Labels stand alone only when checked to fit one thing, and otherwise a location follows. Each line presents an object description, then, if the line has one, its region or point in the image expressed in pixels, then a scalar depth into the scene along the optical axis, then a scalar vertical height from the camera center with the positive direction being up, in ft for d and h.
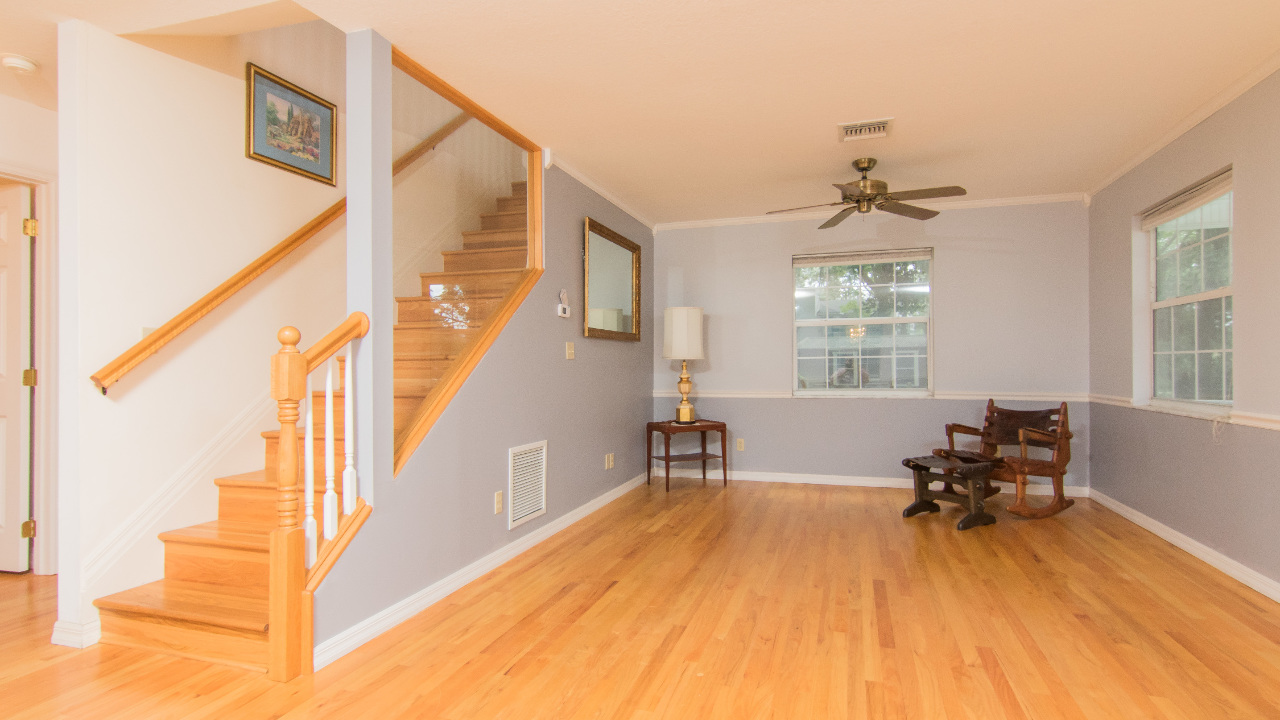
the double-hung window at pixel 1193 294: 11.05 +1.24
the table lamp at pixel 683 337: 17.62 +0.67
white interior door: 10.19 -0.79
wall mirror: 14.70 +1.87
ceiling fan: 12.93 +3.27
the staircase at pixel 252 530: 7.22 -2.15
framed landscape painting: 10.13 +3.84
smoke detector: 8.66 +3.96
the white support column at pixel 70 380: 7.67 -0.21
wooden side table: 16.96 -1.92
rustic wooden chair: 13.73 -1.85
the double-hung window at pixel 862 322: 17.49 +1.09
